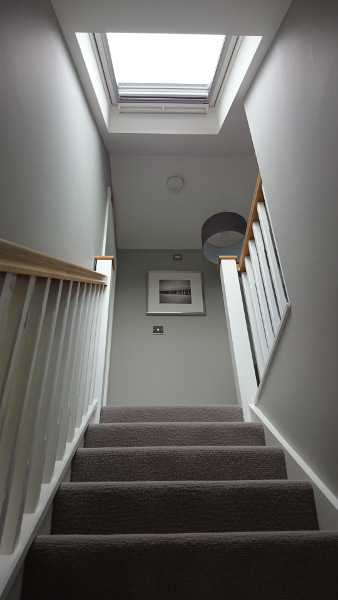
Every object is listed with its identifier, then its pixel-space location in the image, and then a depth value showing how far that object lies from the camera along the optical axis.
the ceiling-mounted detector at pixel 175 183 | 3.58
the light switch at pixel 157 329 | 3.94
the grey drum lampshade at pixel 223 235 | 3.11
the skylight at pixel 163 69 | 2.57
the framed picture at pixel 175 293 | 4.05
